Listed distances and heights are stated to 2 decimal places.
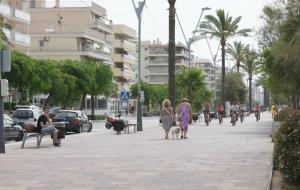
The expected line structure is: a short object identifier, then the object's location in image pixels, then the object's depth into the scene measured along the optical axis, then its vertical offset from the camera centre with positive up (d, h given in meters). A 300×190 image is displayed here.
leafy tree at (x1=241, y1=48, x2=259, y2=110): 88.19 +6.71
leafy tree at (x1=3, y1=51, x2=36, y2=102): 49.09 +3.06
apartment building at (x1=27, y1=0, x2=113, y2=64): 91.31 +11.77
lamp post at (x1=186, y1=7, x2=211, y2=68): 56.28 +6.70
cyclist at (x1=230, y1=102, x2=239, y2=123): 43.20 -0.03
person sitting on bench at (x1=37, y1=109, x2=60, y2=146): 20.58 -0.50
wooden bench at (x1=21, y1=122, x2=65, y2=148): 20.35 -0.72
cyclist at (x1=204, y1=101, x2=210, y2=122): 44.08 +0.03
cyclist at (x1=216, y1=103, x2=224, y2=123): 48.80 +0.00
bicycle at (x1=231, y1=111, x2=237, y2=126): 43.35 -0.37
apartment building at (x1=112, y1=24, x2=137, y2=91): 115.31 +10.40
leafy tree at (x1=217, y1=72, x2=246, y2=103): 96.44 +3.96
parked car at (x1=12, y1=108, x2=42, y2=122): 34.91 -0.20
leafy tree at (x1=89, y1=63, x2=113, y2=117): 70.81 +3.70
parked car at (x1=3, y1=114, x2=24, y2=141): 26.42 -0.80
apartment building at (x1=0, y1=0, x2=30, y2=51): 61.62 +9.59
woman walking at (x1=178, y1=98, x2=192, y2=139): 25.31 -0.11
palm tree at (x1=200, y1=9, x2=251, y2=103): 64.00 +8.66
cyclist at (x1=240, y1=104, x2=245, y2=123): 52.21 -0.12
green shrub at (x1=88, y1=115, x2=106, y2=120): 70.31 -0.59
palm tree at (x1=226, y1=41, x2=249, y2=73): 87.51 +8.54
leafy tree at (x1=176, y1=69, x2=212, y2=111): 62.87 +2.81
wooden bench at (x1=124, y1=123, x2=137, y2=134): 31.92 -0.84
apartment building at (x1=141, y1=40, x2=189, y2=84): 167.25 +13.59
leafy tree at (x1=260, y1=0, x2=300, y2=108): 21.88 +2.55
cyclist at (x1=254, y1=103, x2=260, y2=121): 56.53 +0.15
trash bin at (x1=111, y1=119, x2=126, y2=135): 30.36 -0.67
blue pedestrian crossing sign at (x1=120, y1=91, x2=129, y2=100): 38.10 +1.02
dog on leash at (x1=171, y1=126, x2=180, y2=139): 25.41 -0.79
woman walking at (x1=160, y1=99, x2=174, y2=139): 25.38 -0.16
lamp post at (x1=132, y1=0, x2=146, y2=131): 33.31 +3.85
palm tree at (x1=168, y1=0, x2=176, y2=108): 37.81 +4.08
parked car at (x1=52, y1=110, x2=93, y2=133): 34.48 -0.45
